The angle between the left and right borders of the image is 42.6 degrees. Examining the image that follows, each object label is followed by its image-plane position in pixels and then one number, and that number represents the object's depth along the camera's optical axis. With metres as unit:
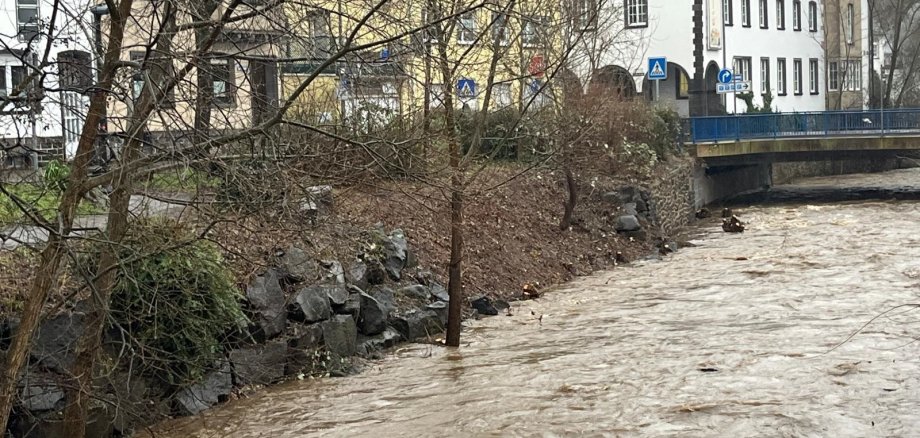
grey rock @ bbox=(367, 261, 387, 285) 16.70
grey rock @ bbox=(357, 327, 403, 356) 15.13
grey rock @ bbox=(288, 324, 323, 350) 13.96
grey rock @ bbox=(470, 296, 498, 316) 18.41
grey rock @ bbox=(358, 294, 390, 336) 15.49
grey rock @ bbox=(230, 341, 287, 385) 13.05
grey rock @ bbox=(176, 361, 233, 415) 12.07
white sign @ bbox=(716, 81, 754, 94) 36.97
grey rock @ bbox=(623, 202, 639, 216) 27.67
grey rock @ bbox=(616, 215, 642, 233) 26.89
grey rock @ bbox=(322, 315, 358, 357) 14.41
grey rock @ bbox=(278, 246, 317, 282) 14.85
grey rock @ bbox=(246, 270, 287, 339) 13.58
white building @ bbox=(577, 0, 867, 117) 47.25
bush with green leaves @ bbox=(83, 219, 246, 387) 11.00
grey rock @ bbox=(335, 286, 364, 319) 15.21
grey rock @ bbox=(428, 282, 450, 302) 17.81
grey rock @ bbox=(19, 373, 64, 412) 10.30
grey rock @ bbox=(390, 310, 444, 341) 16.19
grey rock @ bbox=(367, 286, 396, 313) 16.25
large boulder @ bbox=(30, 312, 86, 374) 10.70
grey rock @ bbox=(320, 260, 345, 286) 15.38
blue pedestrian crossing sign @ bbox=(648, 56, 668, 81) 31.59
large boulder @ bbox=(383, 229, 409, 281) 17.52
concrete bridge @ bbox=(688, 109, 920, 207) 37.78
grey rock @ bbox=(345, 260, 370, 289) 15.95
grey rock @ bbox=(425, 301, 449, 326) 16.98
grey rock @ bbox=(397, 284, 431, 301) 17.25
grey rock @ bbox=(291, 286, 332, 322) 14.26
